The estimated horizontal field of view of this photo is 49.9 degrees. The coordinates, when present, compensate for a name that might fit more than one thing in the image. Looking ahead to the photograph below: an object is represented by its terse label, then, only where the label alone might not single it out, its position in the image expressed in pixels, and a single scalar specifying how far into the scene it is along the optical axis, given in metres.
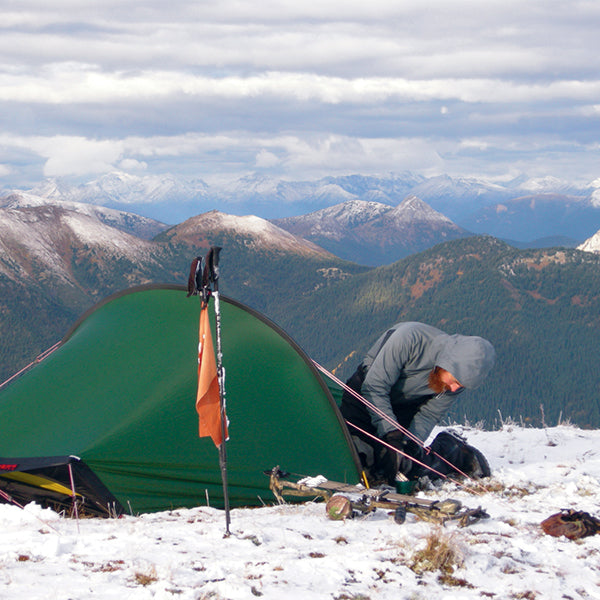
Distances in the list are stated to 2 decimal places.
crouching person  8.88
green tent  7.83
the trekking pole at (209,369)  6.48
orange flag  6.50
